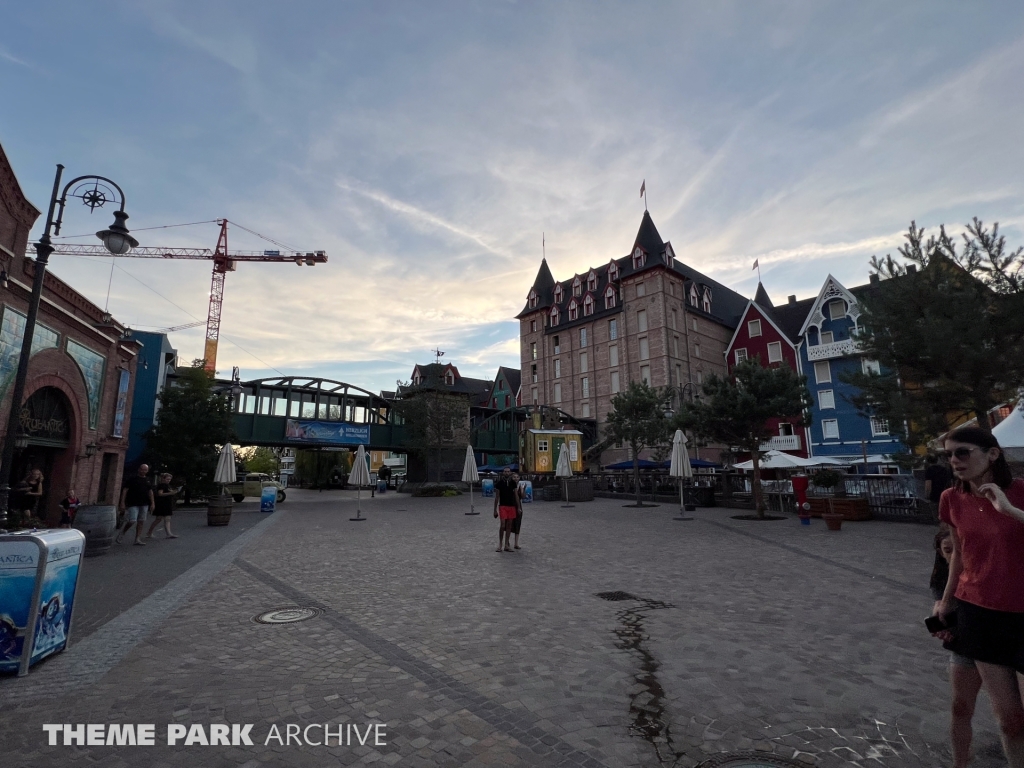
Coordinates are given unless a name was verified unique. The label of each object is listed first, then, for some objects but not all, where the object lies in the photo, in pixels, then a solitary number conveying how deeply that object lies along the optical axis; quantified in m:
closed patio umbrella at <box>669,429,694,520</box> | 18.55
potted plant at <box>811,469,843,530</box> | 19.42
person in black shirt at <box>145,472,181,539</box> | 13.55
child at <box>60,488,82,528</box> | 11.59
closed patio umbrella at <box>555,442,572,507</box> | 26.69
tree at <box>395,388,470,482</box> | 37.00
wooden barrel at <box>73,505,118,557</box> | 10.95
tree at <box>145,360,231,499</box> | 27.06
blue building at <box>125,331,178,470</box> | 30.16
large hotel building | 46.56
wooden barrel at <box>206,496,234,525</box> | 17.19
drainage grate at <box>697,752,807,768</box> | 3.09
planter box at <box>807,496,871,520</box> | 17.42
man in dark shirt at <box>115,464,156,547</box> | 12.47
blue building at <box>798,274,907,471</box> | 34.41
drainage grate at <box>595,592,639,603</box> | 7.23
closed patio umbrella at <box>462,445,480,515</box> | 22.25
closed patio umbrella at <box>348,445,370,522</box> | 21.36
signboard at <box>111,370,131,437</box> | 18.02
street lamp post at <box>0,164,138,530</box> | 7.30
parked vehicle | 32.86
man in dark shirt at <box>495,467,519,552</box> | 11.66
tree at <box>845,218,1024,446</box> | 12.17
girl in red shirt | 2.63
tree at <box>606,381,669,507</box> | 27.89
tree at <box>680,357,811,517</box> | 18.98
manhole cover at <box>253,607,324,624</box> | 6.34
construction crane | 74.75
